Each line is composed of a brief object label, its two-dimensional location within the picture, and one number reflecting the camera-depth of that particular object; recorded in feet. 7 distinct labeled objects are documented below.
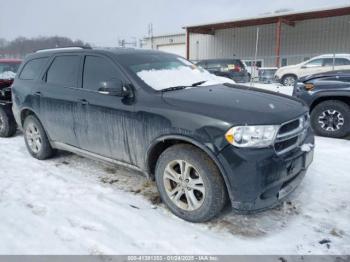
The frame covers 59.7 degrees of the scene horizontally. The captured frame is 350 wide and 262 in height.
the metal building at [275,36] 77.00
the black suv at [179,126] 8.82
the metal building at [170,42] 109.29
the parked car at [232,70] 54.03
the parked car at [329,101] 18.70
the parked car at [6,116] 20.72
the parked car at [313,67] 47.09
